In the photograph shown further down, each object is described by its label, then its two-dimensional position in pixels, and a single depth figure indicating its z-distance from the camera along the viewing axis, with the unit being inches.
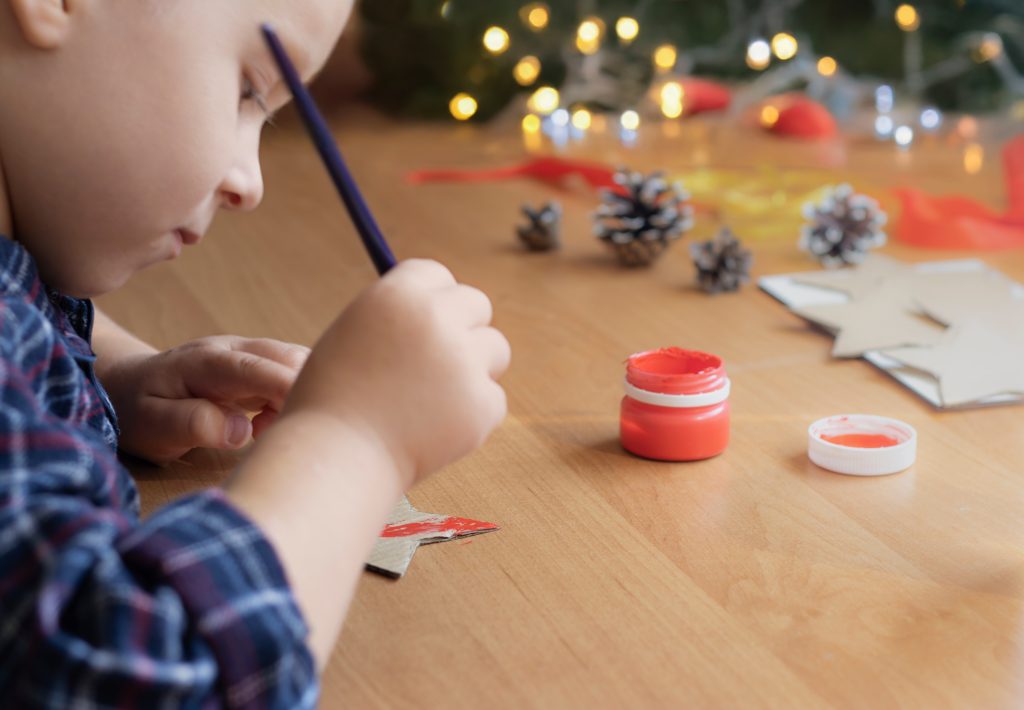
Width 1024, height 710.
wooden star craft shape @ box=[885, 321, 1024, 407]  37.4
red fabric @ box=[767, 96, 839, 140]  78.1
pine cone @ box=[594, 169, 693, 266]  52.0
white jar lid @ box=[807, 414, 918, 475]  32.4
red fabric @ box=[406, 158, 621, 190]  65.7
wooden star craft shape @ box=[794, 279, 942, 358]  41.3
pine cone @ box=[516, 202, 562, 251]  54.1
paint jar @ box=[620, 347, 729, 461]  33.0
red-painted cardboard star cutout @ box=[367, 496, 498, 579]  27.9
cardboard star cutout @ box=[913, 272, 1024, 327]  43.4
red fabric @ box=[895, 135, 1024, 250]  53.0
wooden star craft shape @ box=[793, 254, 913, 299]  47.1
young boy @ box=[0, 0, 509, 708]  19.4
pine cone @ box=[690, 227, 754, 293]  48.3
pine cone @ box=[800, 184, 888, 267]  51.1
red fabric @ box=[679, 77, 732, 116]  85.5
